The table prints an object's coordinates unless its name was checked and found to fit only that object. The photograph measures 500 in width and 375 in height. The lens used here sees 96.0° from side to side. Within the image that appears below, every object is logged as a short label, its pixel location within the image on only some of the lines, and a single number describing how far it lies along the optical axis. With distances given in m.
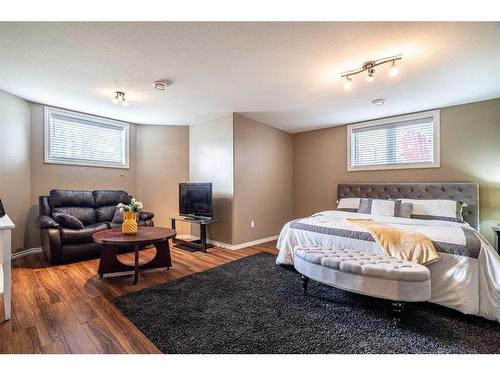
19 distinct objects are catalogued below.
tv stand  3.83
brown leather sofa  3.07
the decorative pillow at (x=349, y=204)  3.96
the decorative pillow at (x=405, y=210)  3.29
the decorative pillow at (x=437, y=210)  3.11
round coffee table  2.51
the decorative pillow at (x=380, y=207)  3.40
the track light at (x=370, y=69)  2.23
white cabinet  1.75
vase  2.80
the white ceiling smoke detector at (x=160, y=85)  2.81
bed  1.84
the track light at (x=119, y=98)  3.14
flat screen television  4.05
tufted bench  1.72
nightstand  2.88
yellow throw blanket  2.02
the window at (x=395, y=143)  3.74
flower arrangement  2.84
